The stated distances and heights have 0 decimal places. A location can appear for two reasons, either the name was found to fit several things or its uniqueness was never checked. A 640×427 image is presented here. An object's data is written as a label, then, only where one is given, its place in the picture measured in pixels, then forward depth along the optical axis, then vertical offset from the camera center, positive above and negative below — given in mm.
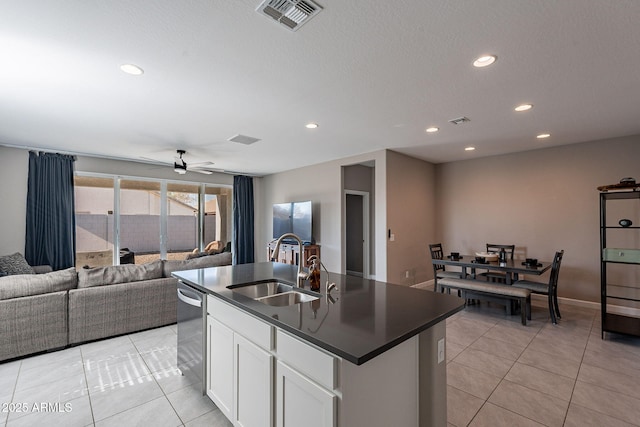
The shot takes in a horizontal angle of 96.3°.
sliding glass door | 5637 -58
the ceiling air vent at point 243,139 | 4186 +1155
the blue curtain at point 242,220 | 7605 -110
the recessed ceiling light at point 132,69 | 2248 +1178
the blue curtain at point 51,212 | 4887 +84
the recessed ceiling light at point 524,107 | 3047 +1163
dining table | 3823 -724
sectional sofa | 2814 -966
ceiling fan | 4688 +880
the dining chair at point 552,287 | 3781 -996
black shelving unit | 3391 -949
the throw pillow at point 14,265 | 4145 -710
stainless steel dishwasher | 2182 -950
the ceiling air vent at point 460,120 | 3426 +1154
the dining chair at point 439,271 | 4652 -965
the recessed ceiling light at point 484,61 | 2133 +1172
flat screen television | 6117 -80
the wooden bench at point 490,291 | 3776 -1071
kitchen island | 1167 -703
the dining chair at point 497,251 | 4586 -733
